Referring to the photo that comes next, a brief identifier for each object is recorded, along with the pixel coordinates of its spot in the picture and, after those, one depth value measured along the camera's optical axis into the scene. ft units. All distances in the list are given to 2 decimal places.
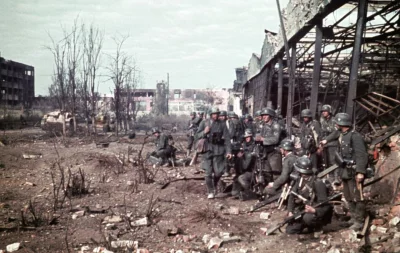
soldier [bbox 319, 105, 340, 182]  24.73
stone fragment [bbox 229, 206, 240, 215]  20.15
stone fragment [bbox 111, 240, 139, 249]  14.67
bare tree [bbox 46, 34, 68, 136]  75.45
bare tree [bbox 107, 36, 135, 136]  71.77
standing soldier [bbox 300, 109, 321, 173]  26.27
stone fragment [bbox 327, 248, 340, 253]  13.44
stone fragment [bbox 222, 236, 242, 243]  15.55
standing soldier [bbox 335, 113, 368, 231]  15.88
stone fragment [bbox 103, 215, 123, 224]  18.67
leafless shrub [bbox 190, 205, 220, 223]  18.51
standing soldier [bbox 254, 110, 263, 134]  39.11
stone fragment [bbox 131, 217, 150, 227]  17.90
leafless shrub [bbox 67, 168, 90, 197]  23.77
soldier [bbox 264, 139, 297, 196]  19.04
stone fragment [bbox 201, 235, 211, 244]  15.86
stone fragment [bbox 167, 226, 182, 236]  16.58
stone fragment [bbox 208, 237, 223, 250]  15.06
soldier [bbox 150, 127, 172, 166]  36.27
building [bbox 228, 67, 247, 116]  107.19
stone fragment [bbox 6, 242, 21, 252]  14.70
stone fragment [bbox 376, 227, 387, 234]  14.89
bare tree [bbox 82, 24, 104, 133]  73.31
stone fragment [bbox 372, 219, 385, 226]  15.79
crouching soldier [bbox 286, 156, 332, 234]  15.55
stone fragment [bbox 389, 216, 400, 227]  15.08
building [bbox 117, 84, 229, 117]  173.17
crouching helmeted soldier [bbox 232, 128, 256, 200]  23.00
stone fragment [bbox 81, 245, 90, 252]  14.88
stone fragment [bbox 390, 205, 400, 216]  15.90
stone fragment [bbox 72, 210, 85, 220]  19.68
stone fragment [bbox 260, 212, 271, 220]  18.98
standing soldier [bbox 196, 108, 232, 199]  24.13
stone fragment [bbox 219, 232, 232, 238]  16.02
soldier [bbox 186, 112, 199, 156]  42.88
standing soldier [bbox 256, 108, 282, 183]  22.91
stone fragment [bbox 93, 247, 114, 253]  14.46
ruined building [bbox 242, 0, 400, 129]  22.39
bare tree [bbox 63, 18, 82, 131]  71.96
